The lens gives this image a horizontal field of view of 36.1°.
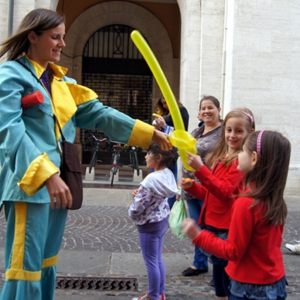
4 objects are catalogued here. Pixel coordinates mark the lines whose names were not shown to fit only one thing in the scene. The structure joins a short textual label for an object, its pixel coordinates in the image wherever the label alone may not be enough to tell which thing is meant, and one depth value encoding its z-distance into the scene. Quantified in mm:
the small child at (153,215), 3537
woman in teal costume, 2221
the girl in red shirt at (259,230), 2242
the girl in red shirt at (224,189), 3092
